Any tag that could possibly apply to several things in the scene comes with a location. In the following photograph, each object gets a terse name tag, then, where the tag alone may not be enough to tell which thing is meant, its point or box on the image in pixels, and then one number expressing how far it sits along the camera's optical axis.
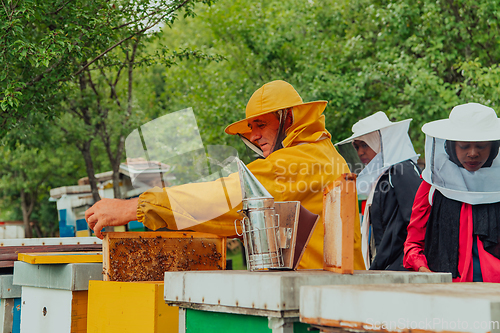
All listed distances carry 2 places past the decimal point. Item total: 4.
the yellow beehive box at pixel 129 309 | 2.07
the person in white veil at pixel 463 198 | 2.55
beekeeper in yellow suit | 2.08
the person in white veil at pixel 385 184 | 3.62
